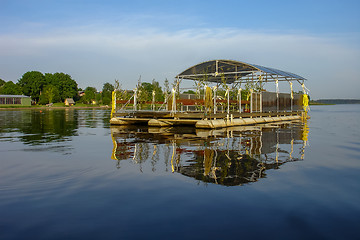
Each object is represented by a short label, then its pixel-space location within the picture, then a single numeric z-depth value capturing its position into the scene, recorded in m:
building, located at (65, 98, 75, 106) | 122.38
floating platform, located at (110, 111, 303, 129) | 23.91
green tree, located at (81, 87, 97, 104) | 135.25
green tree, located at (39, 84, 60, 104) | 110.75
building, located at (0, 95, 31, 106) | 92.00
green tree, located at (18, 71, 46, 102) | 117.06
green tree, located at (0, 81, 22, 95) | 111.18
